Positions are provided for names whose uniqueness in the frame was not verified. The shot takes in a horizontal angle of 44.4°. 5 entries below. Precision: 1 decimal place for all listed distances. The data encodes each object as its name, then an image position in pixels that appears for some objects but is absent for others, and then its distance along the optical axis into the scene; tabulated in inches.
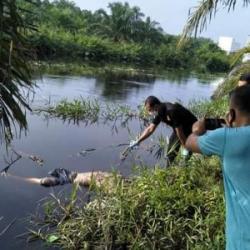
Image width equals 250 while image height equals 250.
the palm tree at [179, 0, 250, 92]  168.7
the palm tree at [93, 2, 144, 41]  1241.0
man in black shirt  164.1
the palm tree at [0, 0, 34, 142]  64.8
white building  2029.4
